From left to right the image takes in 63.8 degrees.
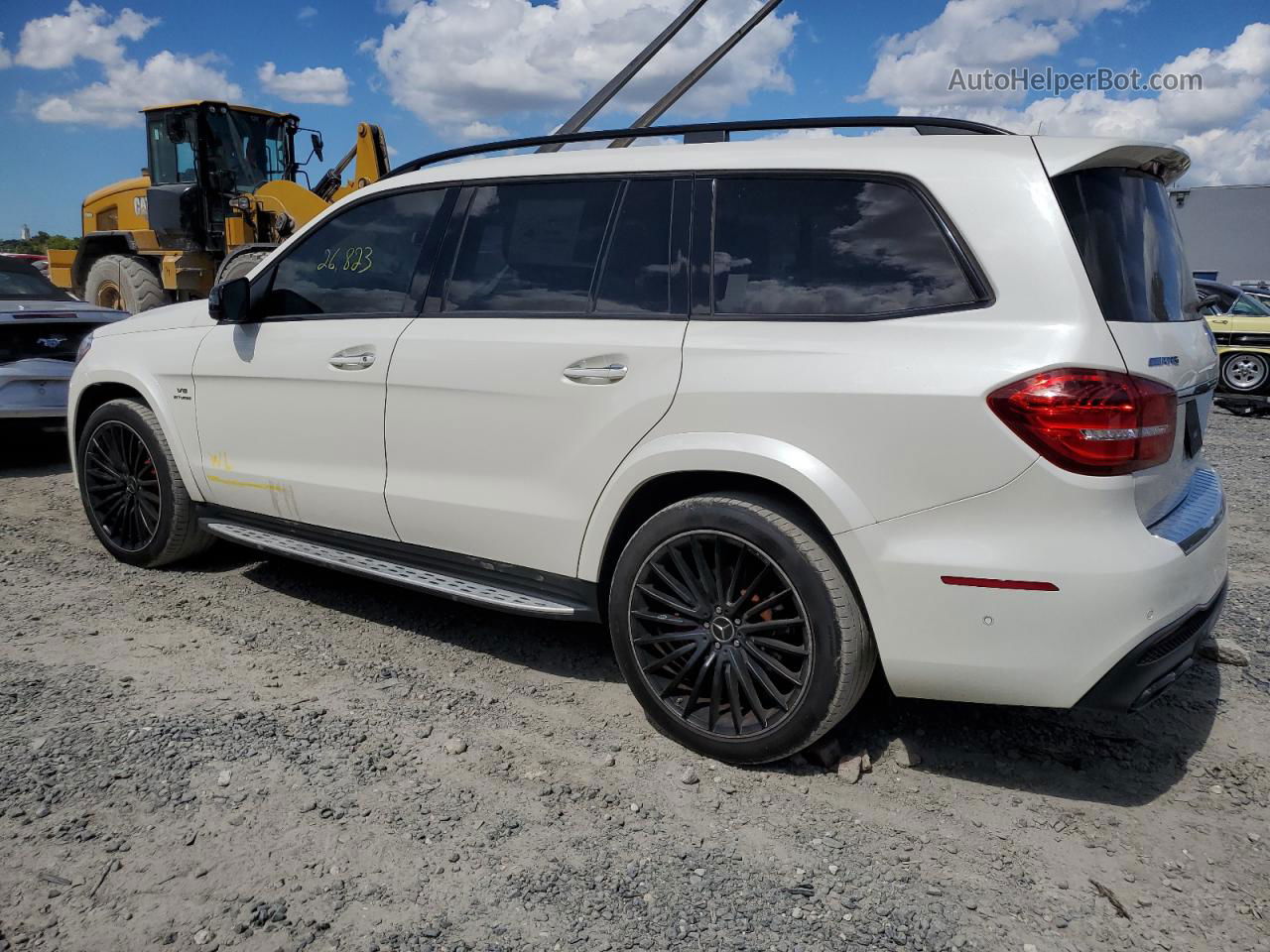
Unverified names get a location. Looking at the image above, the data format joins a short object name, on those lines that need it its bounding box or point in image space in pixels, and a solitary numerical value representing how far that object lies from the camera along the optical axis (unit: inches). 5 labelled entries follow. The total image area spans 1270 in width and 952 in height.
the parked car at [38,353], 279.9
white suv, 103.7
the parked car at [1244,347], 498.3
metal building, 1929.1
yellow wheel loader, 472.4
